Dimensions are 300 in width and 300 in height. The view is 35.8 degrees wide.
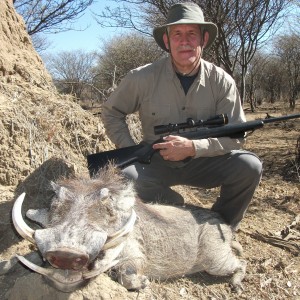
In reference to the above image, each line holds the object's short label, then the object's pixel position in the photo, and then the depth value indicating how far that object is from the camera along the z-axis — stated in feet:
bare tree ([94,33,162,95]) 59.36
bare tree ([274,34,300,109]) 88.92
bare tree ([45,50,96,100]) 119.58
